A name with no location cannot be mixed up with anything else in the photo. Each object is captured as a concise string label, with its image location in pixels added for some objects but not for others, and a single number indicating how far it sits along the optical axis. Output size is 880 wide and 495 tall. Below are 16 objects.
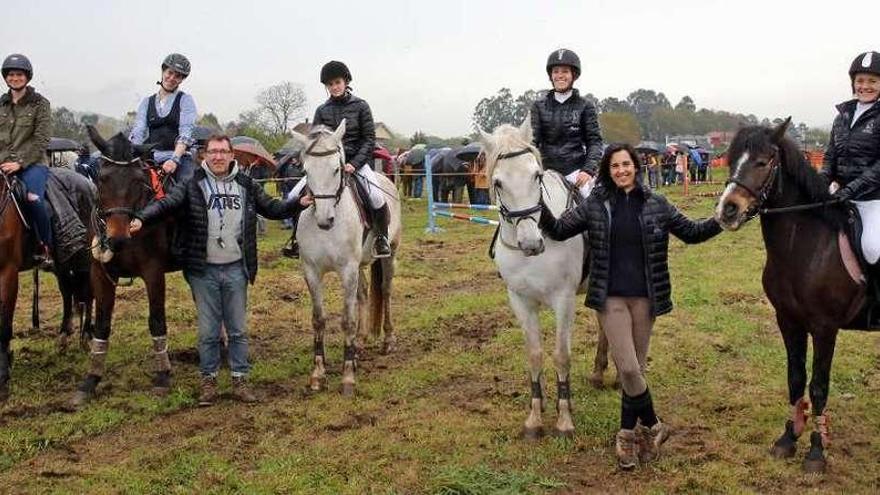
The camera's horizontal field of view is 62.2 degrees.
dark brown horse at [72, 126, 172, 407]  5.88
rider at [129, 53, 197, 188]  6.84
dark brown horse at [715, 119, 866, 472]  4.63
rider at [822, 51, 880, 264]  4.80
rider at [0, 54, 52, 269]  6.61
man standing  6.00
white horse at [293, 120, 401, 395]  6.23
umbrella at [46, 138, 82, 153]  24.77
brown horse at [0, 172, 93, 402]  6.34
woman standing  4.60
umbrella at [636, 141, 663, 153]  30.04
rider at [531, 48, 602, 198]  6.15
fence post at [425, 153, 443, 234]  17.97
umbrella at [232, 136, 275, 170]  19.75
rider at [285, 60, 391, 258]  7.22
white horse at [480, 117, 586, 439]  4.88
